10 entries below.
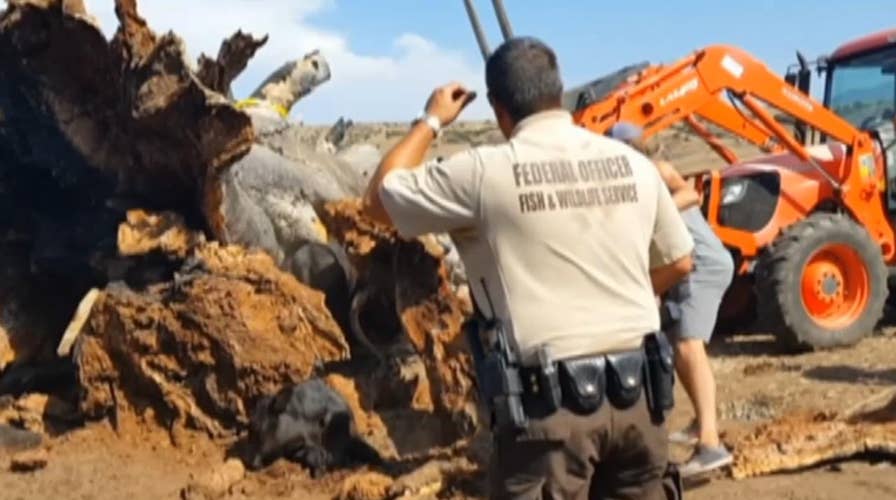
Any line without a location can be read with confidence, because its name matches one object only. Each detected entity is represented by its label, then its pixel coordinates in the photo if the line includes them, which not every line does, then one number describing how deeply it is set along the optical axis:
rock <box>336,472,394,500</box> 6.85
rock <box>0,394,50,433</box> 8.62
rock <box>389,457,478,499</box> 6.82
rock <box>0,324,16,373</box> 9.20
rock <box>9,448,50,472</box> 7.92
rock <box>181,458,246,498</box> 7.30
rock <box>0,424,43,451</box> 8.29
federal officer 3.88
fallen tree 7.98
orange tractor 10.67
